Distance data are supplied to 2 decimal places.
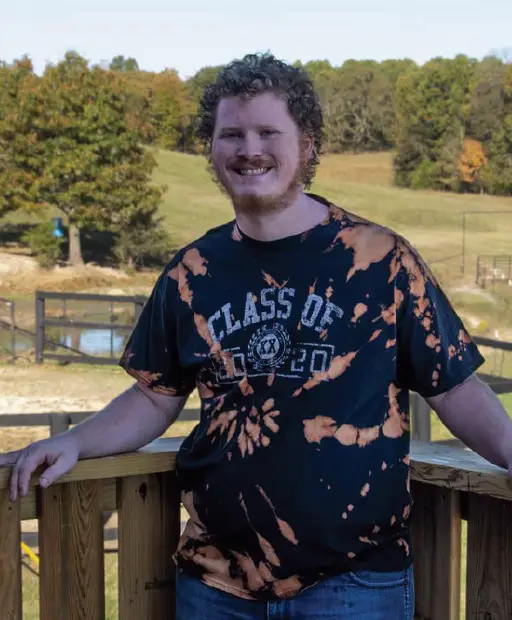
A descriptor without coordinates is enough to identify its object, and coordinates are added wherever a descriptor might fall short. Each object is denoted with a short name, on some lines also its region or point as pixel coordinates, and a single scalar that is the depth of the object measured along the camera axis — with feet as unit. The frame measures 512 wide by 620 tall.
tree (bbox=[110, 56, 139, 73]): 239.30
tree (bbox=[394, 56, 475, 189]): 182.91
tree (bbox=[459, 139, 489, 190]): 180.24
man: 5.66
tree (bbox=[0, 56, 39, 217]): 98.53
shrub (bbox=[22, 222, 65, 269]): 99.30
